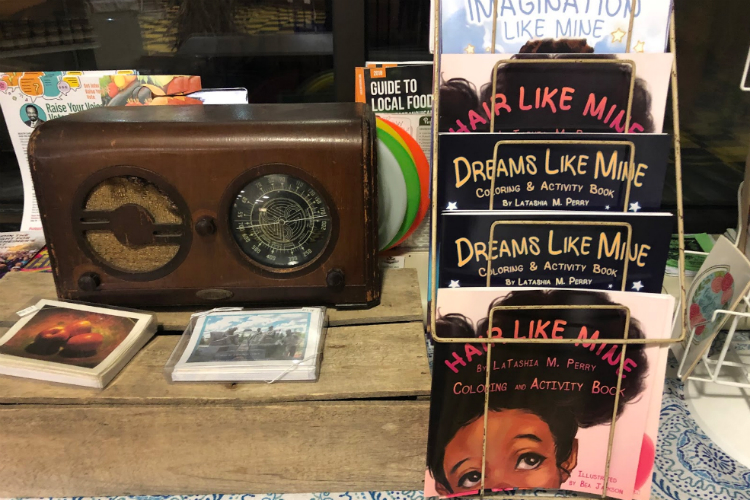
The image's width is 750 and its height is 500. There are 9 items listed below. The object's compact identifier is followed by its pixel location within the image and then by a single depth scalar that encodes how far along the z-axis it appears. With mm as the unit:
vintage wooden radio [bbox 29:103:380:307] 752
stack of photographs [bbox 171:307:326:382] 709
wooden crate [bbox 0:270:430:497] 694
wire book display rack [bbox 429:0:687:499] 657
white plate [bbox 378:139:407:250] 891
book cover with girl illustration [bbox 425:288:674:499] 657
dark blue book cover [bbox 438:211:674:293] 646
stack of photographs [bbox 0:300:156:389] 708
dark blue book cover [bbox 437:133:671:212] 657
